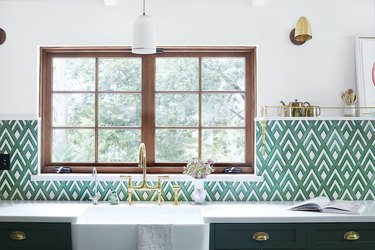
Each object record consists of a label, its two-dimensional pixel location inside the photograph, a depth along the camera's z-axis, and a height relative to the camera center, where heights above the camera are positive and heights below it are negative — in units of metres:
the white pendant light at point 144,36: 2.79 +0.61
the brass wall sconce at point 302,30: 3.24 +0.75
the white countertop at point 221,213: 2.81 -0.51
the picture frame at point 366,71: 3.41 +0.48
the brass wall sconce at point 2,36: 3.44 +0.76
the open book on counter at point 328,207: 2.92 -0.48
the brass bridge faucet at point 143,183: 3.24 -0.35
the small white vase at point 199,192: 3.26 -0.41
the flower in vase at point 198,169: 3.26 -0.25
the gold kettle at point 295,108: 3.29 +0.19
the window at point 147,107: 3.57 +0.22
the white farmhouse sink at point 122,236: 2.75 -0.62
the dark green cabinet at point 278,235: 2.82 -0.63
